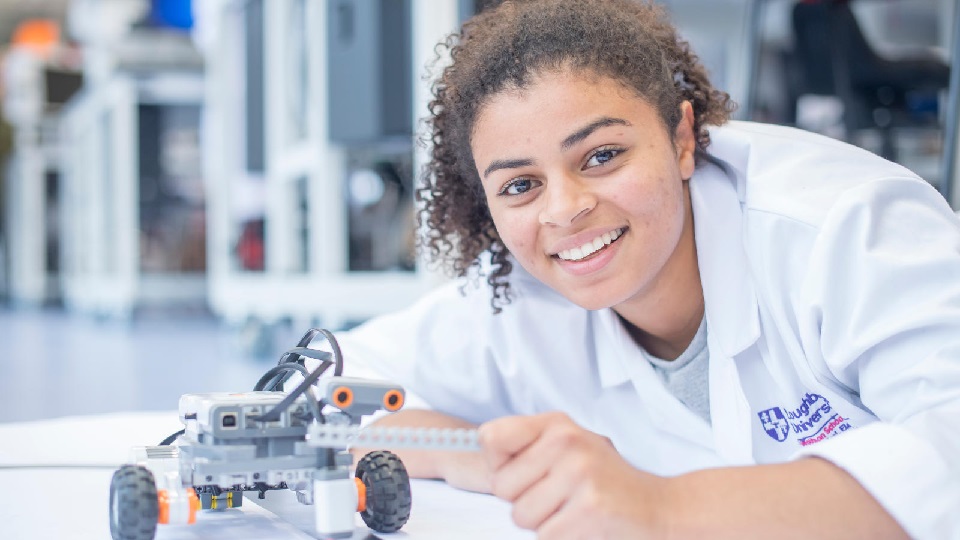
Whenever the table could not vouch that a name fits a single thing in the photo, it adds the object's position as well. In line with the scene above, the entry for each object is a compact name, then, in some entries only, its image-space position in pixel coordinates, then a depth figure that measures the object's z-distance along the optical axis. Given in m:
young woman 0.52
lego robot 0.59
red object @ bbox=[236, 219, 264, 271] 3.62
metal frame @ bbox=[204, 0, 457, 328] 2.12
